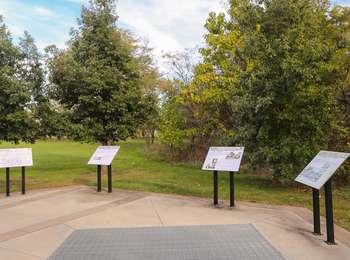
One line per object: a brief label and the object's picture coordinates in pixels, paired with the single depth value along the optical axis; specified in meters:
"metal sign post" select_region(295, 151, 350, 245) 5.80
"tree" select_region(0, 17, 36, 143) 12.55
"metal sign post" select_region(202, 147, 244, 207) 8.34
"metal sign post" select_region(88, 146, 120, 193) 10.41
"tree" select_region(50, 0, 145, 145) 14.50
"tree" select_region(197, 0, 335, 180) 10.91
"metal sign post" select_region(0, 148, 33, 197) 10.20
